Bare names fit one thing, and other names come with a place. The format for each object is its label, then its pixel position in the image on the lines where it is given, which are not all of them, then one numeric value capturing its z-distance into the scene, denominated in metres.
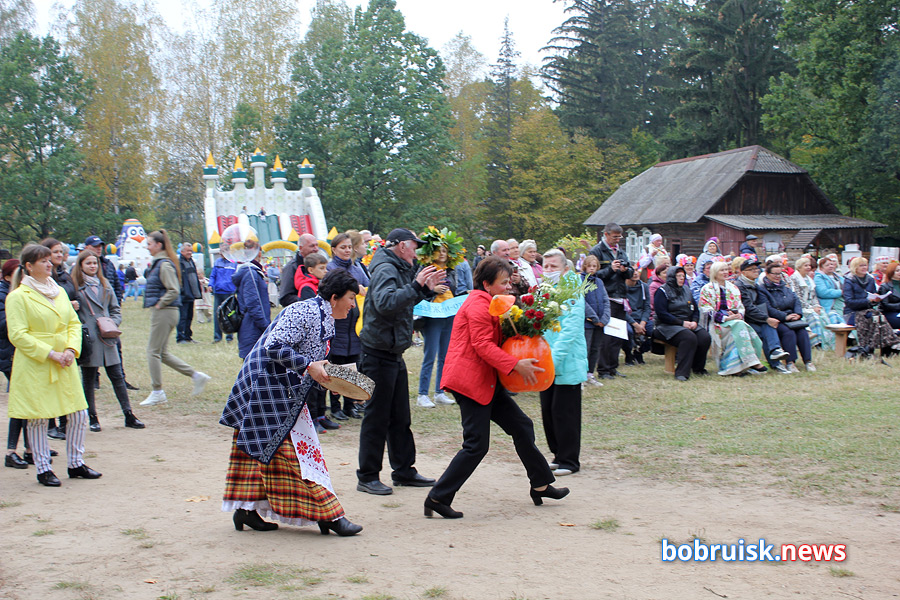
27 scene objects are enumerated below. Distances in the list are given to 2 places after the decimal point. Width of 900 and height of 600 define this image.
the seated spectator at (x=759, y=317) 11.37
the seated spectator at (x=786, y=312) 11.47
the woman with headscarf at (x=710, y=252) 15.30
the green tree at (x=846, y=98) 31.36
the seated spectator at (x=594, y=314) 10.42
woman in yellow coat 5.93
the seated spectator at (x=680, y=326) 10.90
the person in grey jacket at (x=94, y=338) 7.80
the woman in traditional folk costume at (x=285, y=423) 4.72
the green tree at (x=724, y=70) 43.72
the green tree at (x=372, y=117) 42.41
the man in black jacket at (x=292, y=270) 8.34
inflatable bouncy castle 30.00
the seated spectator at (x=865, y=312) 12.19
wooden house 33.12
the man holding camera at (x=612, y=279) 10.98
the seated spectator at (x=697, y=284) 12.52
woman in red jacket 5.13
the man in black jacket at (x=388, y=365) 5.78
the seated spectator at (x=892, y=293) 12.73
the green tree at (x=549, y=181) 43.53
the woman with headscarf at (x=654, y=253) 13.93
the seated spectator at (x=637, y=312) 11.90
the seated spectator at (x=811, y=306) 13.45
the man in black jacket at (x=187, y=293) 13.79
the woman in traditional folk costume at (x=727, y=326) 11.05
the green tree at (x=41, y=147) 37.53
